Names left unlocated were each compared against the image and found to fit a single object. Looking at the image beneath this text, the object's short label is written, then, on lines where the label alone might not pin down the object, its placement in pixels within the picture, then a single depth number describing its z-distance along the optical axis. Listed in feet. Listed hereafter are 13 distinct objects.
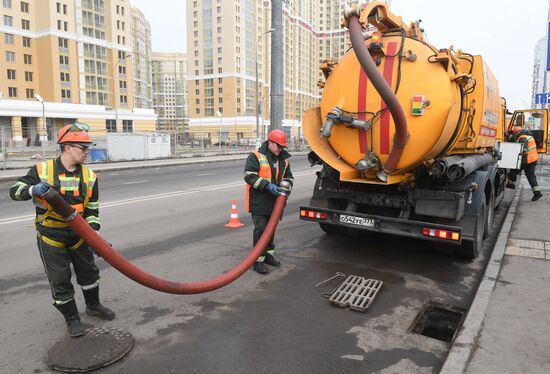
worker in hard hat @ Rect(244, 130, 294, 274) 17.38
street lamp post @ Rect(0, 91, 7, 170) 64.18
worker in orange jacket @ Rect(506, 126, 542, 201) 32.68
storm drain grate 14.06
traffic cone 25.66
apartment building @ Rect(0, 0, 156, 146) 198.49
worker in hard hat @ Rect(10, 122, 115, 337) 11.32
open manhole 12.87
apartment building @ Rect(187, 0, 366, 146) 303.89
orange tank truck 16.14
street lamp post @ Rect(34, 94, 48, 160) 69.62
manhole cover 10.34
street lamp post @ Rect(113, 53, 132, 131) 227.28
